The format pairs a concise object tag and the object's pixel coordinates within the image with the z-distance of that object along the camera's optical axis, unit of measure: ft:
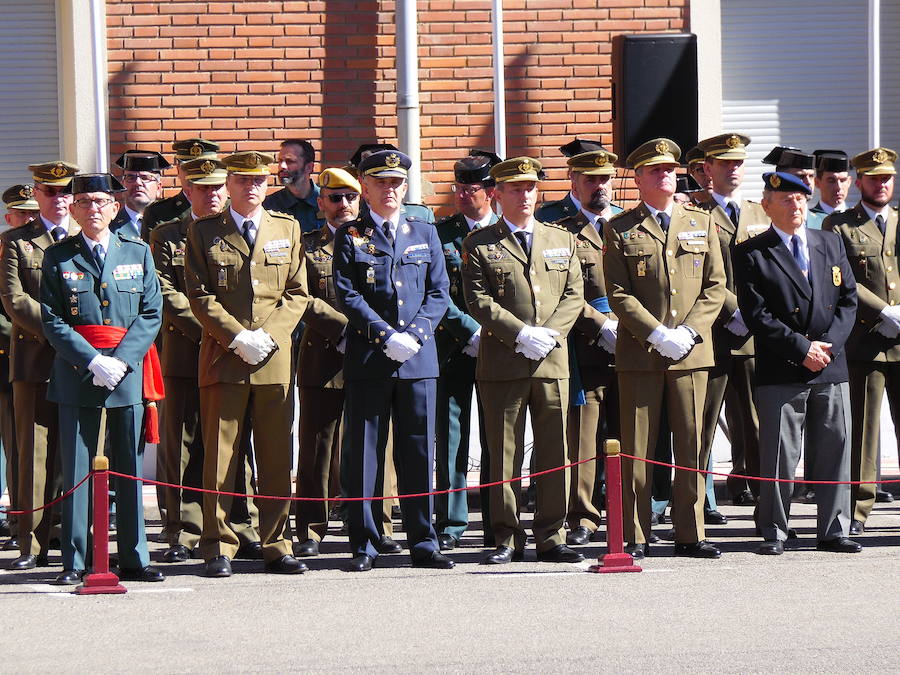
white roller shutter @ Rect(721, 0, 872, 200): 83.33
